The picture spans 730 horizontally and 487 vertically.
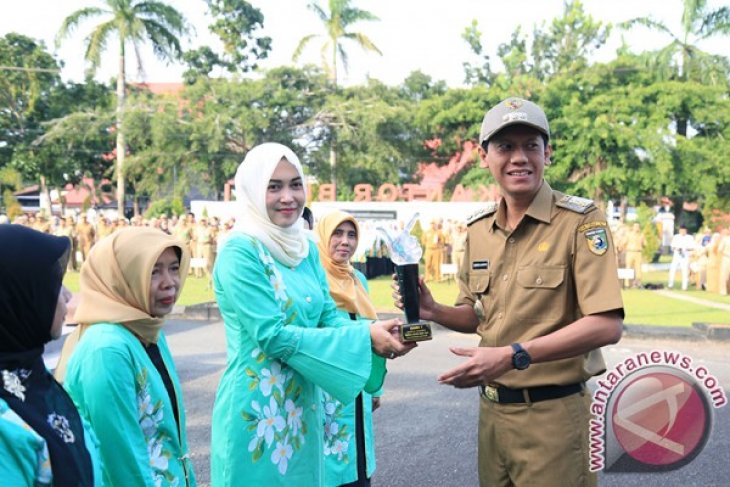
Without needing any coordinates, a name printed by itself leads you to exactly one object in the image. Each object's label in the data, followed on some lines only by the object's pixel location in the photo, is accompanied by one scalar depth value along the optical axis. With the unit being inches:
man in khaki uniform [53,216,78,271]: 816.0
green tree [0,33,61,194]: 1139.3
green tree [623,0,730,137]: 993.5
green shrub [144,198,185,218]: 1160.8
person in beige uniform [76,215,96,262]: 813.9
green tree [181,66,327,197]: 1040.2
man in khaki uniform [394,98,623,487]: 79.1
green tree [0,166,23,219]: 1125.1
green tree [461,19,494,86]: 1190.3
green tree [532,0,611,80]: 1151.0
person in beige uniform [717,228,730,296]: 580.9
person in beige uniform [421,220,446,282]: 742.5
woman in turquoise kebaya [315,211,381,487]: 125.1
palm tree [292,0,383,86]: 1135.6
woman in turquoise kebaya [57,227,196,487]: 80.8
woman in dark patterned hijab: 59.1
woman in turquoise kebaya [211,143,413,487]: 83.9
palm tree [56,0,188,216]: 1013.8
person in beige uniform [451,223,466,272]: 728.9
